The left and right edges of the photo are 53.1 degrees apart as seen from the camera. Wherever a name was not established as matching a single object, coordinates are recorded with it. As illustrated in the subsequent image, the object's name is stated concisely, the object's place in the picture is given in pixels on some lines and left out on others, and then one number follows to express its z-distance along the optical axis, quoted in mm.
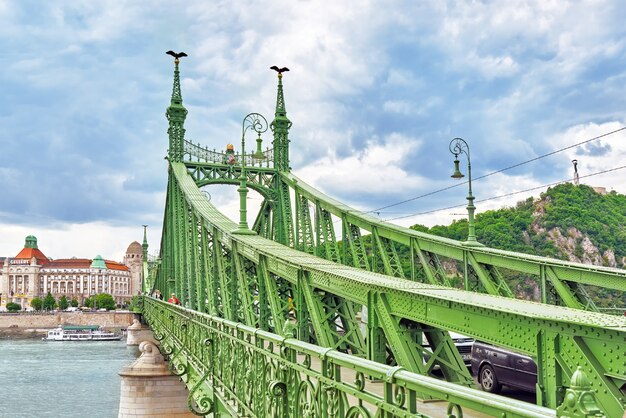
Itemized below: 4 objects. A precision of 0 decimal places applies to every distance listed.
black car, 10273
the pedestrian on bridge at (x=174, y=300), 26008
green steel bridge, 4891
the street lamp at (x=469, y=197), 16938
